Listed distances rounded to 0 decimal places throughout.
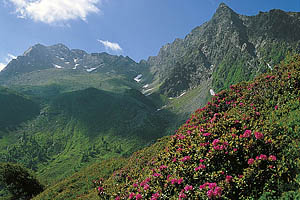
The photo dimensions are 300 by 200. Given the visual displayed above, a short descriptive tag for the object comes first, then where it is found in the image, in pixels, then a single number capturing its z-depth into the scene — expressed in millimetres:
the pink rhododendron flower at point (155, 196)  9041
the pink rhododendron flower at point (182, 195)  8016
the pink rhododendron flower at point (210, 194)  7238
